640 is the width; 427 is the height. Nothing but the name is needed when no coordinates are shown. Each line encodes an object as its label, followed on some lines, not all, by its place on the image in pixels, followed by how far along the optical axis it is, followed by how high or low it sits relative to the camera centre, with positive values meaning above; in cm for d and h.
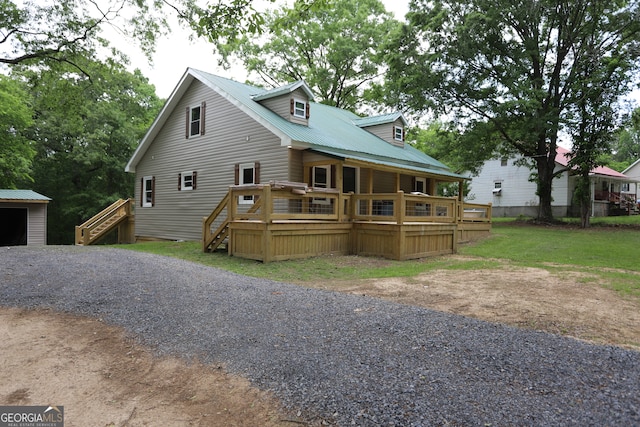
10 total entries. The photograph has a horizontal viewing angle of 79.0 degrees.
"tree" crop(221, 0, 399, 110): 3023 +1255
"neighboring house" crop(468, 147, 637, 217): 2905 +153
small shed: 1847 -98
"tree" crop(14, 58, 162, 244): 2539 +306
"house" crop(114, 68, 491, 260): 1068 +141
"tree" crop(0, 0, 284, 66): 1148 +541
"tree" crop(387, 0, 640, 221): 1980 +823
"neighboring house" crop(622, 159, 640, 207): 3775 +365
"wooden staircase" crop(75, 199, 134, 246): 1768 -110
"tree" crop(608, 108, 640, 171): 6078 +1013
